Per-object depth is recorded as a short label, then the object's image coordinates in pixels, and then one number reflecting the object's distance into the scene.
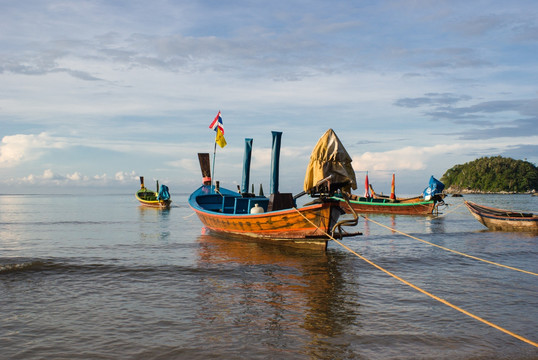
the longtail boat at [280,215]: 16.12
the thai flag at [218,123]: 27.79
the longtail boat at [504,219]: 26.80
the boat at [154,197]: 63.09
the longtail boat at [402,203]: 43.59
